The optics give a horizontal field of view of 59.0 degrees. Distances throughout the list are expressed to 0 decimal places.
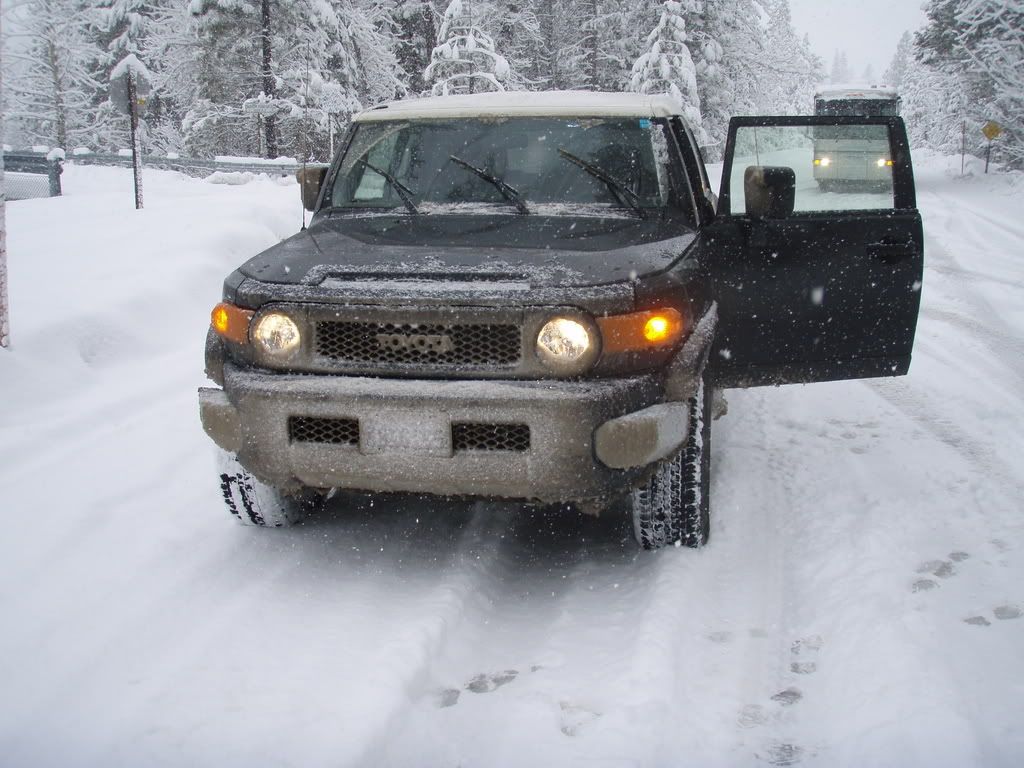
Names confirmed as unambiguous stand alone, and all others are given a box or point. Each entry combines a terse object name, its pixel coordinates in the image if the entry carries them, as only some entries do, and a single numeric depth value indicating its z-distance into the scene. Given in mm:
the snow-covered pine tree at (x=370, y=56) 28453
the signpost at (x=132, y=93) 12116
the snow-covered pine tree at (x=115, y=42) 32719
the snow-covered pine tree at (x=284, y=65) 25984
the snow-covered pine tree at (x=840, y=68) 159425
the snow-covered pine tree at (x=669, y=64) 27375
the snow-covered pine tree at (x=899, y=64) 99050
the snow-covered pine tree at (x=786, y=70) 38031
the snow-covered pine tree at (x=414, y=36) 31531
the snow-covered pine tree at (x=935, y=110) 31812
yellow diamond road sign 26359
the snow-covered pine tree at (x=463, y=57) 23719
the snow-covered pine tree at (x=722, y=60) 29791
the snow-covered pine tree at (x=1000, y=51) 24109
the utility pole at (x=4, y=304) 6094
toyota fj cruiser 3068
